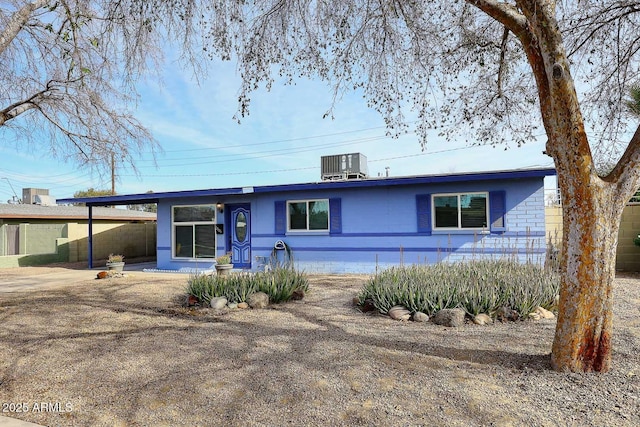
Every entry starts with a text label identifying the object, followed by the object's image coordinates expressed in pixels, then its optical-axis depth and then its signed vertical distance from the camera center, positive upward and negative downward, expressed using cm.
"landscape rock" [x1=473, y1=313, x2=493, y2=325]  553 -130
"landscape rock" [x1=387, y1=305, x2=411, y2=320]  589 -128
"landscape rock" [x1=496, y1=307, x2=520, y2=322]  571 -127
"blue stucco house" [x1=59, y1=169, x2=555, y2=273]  1030 +11
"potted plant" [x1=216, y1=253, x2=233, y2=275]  962 -91
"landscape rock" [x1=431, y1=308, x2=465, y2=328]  543 -125
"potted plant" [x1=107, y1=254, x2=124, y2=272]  1231 -108
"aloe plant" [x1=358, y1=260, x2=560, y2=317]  589 -100
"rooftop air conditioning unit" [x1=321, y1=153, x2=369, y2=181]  1369 +191
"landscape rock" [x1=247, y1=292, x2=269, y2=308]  681 -123
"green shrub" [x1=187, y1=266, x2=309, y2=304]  711 -105
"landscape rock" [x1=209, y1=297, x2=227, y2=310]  682 -126
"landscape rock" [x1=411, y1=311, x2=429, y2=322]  576 -130
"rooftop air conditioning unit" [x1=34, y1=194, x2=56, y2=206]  2286 +156
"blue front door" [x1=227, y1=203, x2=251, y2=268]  1335 -27
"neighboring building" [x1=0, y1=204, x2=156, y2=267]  1689 -30
